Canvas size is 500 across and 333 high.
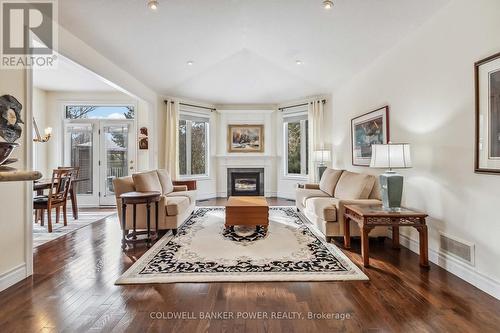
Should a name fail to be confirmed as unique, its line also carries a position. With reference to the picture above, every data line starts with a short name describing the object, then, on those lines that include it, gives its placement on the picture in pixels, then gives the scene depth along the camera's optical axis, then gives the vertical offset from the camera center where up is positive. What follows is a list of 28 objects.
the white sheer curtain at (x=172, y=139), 6.46 +0.71
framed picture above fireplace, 7.62 +0.79
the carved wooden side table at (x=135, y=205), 3.51 -0.54
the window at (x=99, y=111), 6.46 +1.39
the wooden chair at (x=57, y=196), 4.24 -0.47
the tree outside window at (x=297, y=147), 7.23 +0.57
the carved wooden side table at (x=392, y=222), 2.76 -0.59
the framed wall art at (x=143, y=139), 6.31 +0.68
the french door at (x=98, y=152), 6.43 +0.38
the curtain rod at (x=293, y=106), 6.59 +1.67
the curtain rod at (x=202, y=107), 7.15 +1.68
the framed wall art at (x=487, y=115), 2.18 +0.44
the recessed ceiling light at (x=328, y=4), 3.13 +1.96
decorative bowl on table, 1.38 +0.10
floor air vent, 2.44 -0.80
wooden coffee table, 3.86 -0.70
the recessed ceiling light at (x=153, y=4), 3.10 +1.95
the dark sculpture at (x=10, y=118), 2.22 +0.43
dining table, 4.21 -0.32
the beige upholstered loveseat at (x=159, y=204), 3.86 -0.55
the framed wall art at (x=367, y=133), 4.01 +0.58
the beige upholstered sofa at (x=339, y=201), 3.53 -0.50
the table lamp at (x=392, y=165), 2.97 +0.02
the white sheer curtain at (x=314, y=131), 6.56 +0.90
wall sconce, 5.23 +0.65
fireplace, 7.65 -0.44
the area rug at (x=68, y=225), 3.83 -0.99
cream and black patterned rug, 2.54 -1.04
